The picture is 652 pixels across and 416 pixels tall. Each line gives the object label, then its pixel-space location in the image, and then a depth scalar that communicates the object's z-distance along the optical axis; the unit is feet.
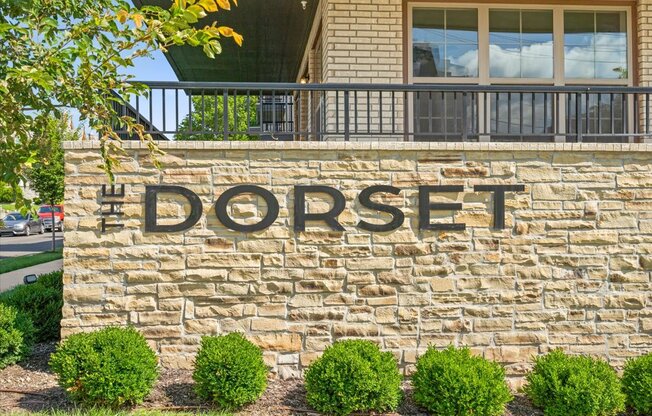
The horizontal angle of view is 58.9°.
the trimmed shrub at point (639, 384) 16.65
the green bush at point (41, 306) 21.86
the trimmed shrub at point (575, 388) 16.05
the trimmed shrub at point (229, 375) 15.92
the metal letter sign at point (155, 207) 18.41
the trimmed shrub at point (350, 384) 15.81
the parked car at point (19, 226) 99.14
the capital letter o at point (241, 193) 18.54
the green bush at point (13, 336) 18.44
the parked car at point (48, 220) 108.37
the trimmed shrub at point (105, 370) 15.48
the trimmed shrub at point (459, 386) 15.70
